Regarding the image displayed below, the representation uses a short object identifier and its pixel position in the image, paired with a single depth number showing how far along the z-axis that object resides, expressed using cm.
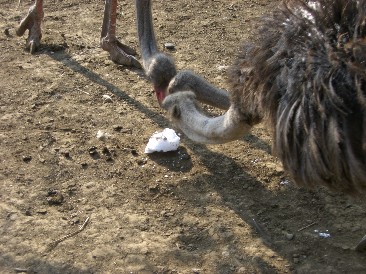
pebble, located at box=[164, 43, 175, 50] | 571
